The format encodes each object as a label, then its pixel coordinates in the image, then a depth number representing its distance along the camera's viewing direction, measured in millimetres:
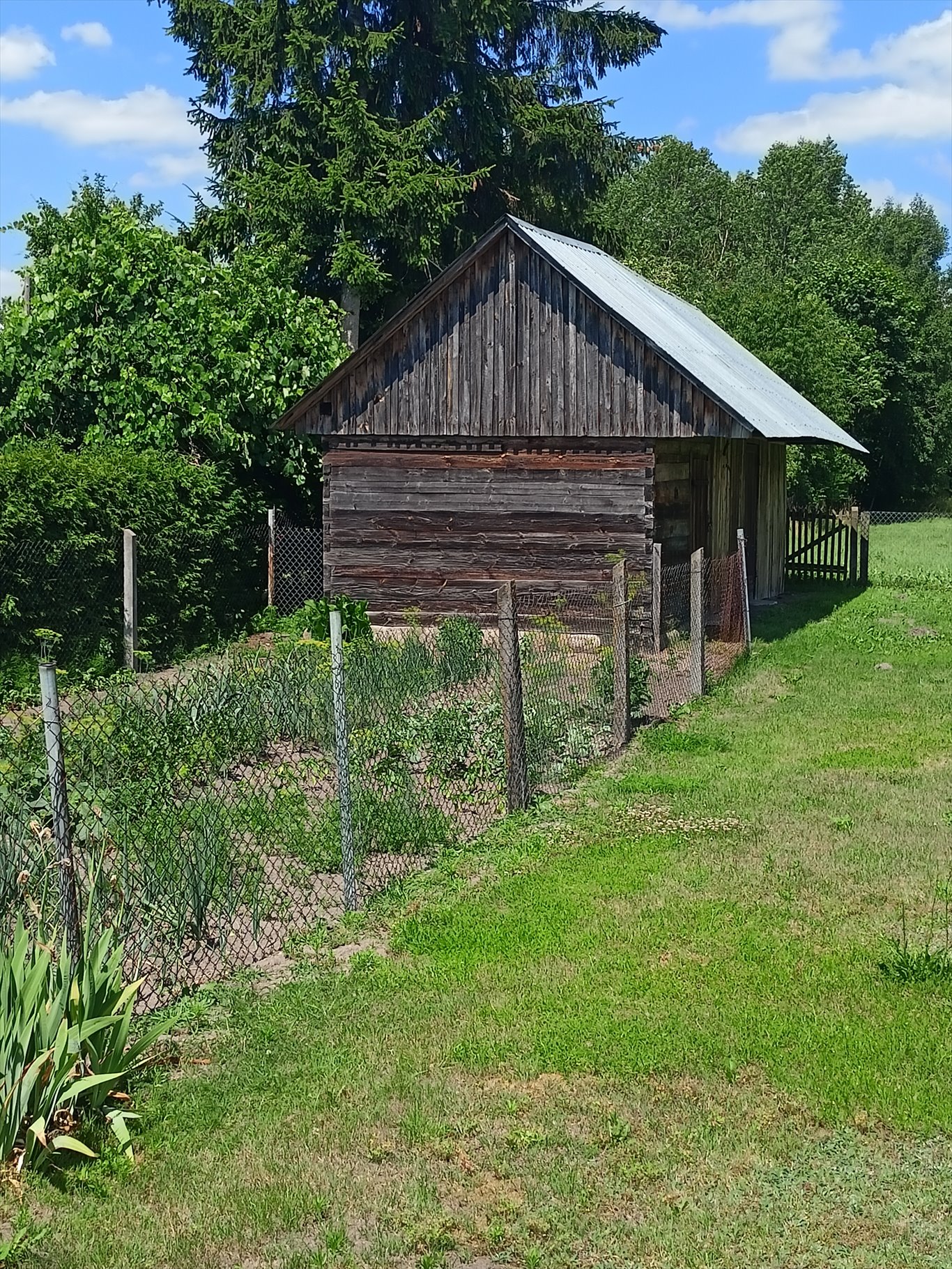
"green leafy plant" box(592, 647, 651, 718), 11828
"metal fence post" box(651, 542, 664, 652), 16812
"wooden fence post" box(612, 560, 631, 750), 10938
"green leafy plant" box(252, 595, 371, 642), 16672
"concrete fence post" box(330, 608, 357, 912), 7148
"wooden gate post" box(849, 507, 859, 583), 25453
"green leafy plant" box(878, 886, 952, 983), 6203
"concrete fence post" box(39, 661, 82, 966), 5164
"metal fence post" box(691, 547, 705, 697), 13312
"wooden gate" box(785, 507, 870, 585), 25453
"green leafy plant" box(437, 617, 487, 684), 11891
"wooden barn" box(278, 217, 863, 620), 17094
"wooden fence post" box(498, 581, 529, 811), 8797
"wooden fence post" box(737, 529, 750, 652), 16205
